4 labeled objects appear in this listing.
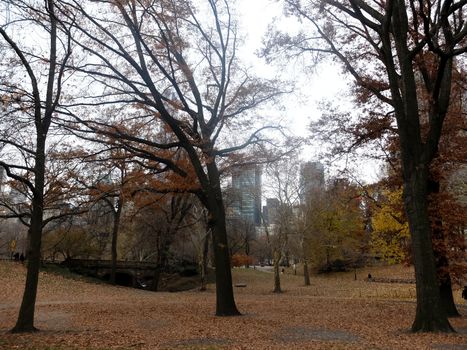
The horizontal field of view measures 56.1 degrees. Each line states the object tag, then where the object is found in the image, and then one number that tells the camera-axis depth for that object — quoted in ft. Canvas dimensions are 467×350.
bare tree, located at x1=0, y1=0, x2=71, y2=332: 35.40
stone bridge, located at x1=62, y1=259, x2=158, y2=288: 128.88
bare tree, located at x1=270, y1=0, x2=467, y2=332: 33.50
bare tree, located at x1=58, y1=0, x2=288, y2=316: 44.60
